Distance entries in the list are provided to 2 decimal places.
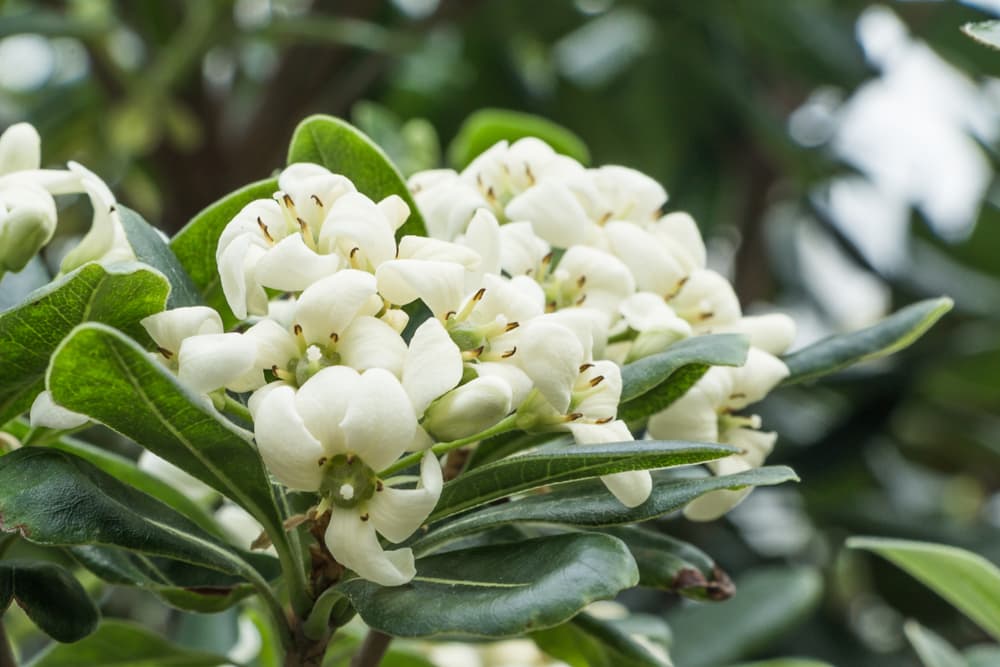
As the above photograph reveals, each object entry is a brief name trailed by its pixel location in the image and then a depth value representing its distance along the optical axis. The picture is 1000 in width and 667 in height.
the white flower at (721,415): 0.31
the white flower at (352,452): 0.27
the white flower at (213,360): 0.27
